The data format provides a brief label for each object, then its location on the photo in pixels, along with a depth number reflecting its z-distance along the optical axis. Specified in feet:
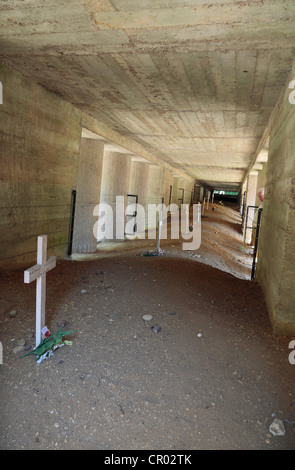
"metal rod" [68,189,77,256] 29.35
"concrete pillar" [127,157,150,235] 57.36
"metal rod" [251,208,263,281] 24.97
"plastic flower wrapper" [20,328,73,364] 11.40
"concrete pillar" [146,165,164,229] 63.67
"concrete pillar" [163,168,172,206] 66.16
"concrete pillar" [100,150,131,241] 45.68
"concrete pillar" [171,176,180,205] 81.76
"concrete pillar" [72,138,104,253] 34.99
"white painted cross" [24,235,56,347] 11.53
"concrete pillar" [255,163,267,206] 42.22
